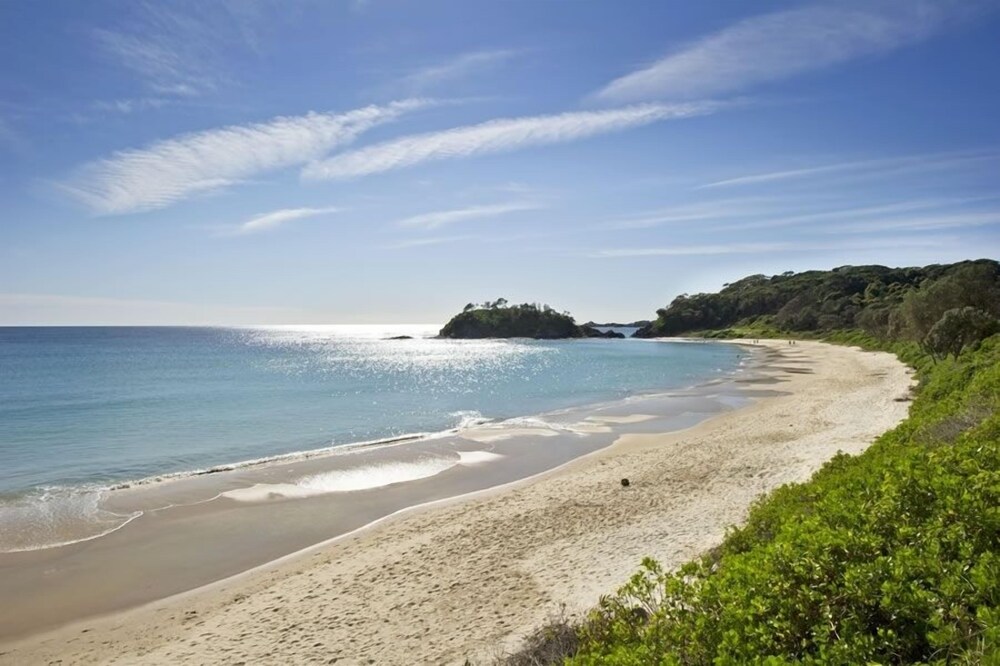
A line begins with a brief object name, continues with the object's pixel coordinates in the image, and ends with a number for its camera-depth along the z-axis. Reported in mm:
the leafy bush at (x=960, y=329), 30750
